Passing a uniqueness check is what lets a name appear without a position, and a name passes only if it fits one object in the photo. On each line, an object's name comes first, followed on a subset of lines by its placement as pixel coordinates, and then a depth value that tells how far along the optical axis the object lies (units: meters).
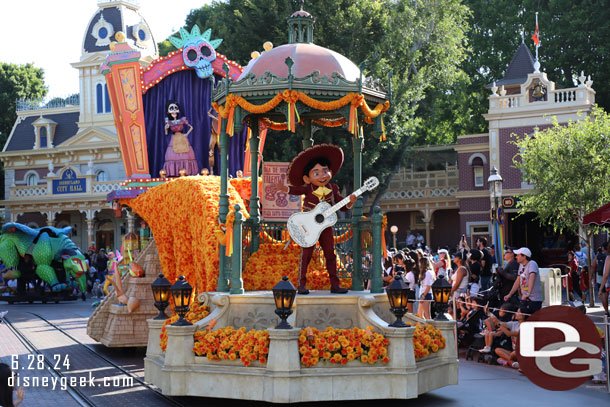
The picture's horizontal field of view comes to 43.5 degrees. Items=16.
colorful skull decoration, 16.94
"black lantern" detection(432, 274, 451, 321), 10.15
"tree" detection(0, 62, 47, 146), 53.53
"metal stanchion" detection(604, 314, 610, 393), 9.90
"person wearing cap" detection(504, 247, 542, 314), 11.93
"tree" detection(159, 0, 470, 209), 29.45
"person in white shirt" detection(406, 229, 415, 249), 38.29
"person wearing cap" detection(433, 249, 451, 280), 15.03
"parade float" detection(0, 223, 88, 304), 26.55
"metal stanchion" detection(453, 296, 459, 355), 13.58
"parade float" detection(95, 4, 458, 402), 8.85
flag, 36.37
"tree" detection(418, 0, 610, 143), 40.94
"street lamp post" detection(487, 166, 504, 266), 19.33
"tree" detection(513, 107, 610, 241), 23.64
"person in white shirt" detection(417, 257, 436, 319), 14.09
